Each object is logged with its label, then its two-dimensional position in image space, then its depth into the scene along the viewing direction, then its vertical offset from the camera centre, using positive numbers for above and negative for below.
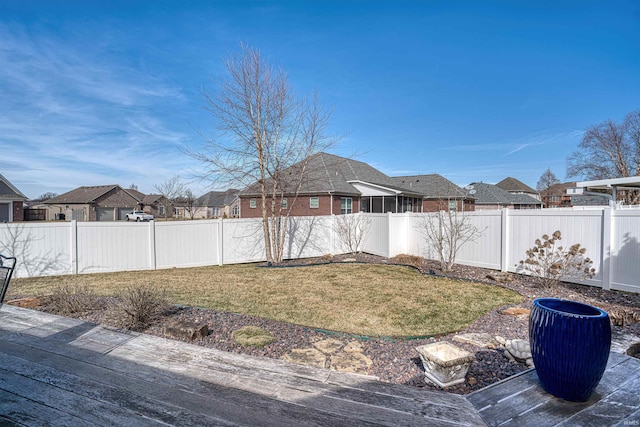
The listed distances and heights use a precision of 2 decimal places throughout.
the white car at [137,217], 37.84 -1.01
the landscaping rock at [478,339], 3.53 -1.54
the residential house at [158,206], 49.48 +0.47
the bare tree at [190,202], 44.84 +1.07
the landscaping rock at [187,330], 3.46 -1.38
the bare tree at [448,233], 8.52 -0.67
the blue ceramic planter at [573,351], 2.00 -0.94
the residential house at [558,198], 33.39 +1.66
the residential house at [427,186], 24.81 +1.97
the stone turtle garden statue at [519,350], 2.96 -1.38
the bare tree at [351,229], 11.95 -0.77
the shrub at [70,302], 4.27 -1.33
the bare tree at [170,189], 43.91 +2.88
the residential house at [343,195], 18.58 +0.89
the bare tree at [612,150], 27.92 +5.70
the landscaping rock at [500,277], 7.04 -1.58
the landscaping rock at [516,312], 4.68 -1.57
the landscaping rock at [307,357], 3.08 -1.54
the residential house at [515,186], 58.84 +4.56
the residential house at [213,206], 49.26 +0.47
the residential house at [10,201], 27.75 +0.73
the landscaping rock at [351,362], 2.98 -1.55
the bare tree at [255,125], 9.62 +2.73
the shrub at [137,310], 3.74 -1.27
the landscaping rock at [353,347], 3.43 -1.58
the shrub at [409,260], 9.54 -1.61
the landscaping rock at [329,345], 3.42 -1.56
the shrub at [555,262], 6.29 -1.12
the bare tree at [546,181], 52.95 +4.90
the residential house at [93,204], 39.12 +0.62
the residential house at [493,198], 32.62 +1.18
